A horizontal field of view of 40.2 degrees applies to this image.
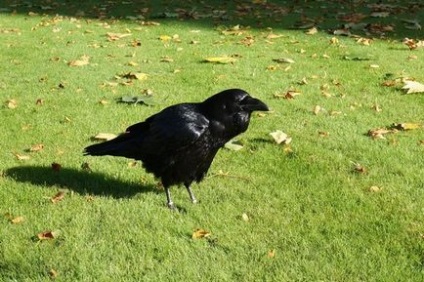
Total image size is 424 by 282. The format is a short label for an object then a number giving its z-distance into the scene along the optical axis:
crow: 4.50
